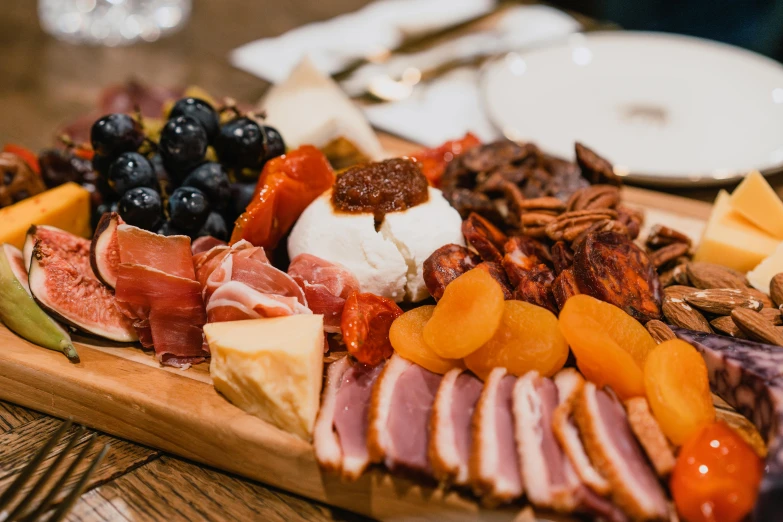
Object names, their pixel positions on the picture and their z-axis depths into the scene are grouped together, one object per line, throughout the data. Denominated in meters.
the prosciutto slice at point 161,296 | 0.45
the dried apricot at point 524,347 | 0.43
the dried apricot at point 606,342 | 0.42
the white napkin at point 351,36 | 0.76
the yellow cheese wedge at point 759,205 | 0.50
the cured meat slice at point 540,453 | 0.39
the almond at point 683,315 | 0.46
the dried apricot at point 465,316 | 0.43
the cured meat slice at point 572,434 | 0.39
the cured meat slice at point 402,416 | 0.41
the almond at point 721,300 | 0.46
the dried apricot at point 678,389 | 0.41
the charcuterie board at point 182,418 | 0.42
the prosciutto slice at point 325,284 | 0.47
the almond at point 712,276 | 0.48
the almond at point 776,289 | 0.47
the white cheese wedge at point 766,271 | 0.48
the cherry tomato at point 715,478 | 0.39
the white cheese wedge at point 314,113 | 0.58
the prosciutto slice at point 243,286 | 0.45
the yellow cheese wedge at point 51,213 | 0.49
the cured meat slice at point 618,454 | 0.39
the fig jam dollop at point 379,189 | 0.49
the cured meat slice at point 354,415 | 0.41
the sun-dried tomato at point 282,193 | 0.49
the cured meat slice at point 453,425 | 0.40
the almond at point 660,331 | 0.44
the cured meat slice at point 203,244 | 0.49
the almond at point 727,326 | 0.46
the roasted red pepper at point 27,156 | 0.55
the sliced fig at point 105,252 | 0.47
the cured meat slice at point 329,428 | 0.41
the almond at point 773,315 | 0.46
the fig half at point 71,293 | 0.46
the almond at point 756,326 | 0.44
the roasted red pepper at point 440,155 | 0.58
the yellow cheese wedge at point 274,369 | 0.42
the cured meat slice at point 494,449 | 0.39
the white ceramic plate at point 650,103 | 0.62
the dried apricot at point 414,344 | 0.44
